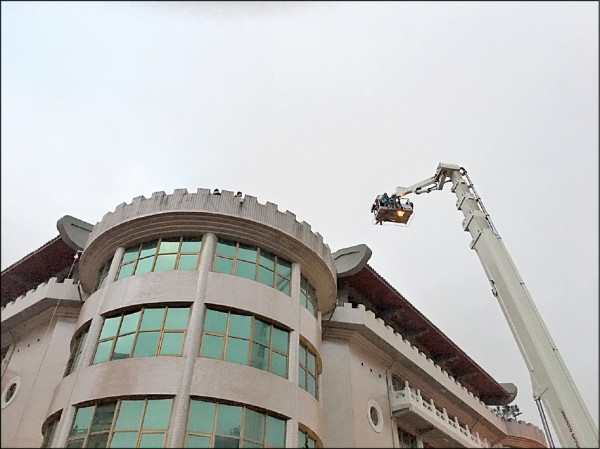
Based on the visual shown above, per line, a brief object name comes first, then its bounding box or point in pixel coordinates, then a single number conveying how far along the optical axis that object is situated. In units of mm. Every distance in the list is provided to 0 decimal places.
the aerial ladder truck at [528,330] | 16875
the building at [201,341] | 18188
